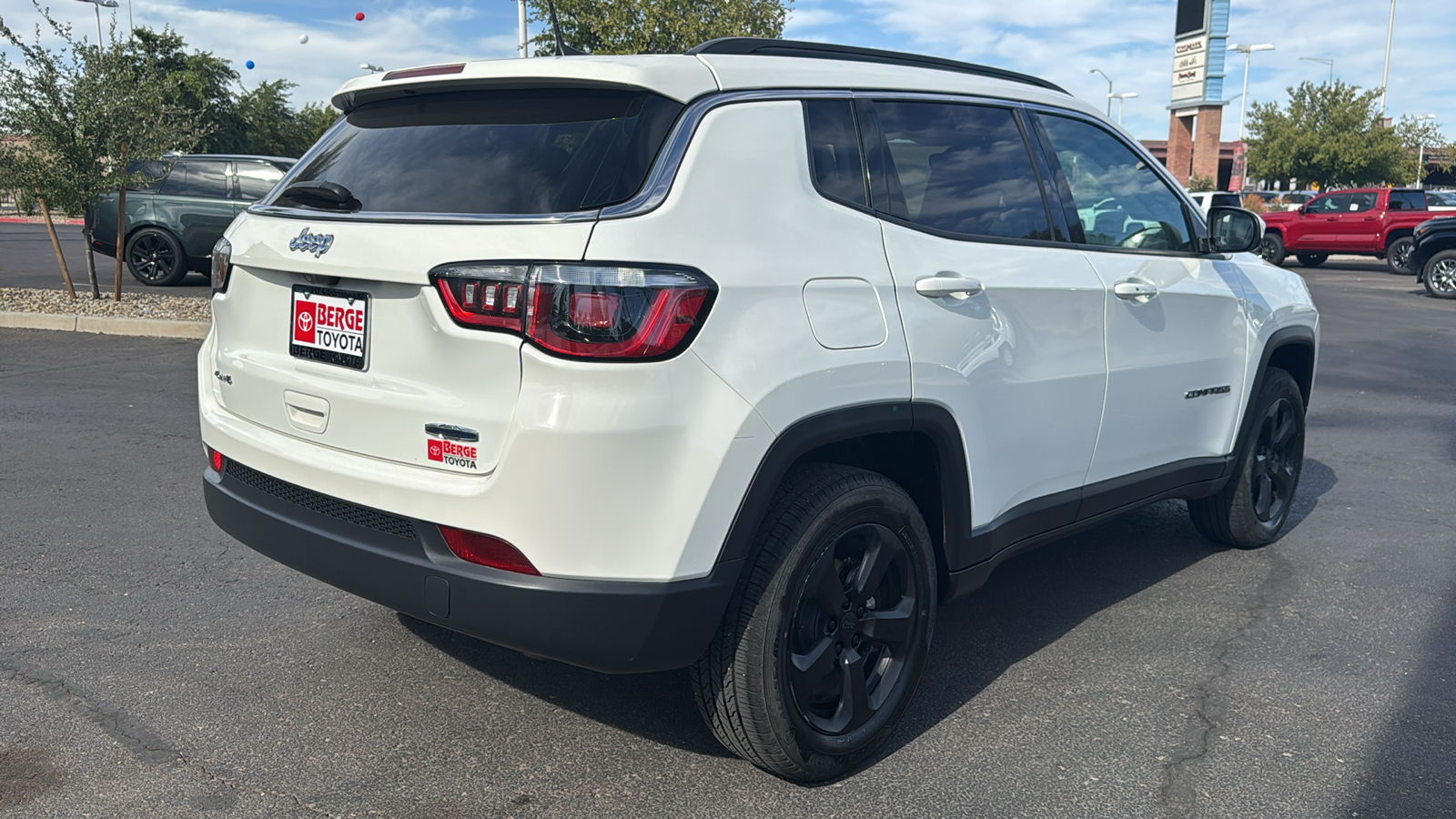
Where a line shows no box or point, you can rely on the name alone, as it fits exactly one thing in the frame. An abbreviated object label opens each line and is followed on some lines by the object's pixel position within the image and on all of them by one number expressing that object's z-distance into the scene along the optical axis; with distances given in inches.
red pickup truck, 922.7
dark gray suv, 575.8
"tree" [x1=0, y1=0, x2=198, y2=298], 436.8
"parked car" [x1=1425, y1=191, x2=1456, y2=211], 911.0
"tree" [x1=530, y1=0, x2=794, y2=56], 920.9
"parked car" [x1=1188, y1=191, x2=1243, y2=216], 890.0
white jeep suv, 96.3
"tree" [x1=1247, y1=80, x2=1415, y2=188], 1676.9
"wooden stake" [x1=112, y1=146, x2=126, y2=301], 477.4
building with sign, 1943.9
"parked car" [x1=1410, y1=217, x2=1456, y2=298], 724.0
